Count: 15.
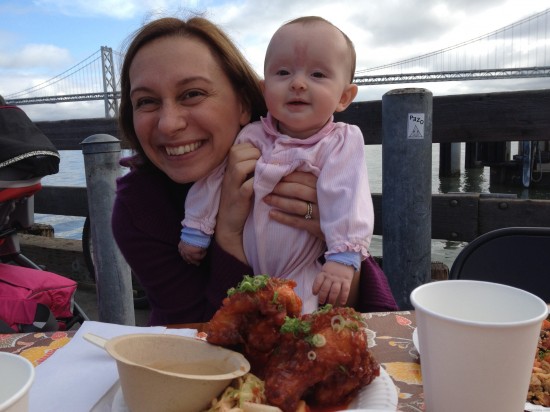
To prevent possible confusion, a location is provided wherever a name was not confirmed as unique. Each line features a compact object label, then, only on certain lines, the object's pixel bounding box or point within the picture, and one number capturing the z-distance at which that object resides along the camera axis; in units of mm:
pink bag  755
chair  630
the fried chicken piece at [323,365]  297
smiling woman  560
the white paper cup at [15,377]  212
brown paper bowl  283
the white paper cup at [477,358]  239
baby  514
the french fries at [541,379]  338
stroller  764
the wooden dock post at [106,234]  910
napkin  353
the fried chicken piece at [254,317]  346
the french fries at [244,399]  287
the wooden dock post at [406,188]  922
